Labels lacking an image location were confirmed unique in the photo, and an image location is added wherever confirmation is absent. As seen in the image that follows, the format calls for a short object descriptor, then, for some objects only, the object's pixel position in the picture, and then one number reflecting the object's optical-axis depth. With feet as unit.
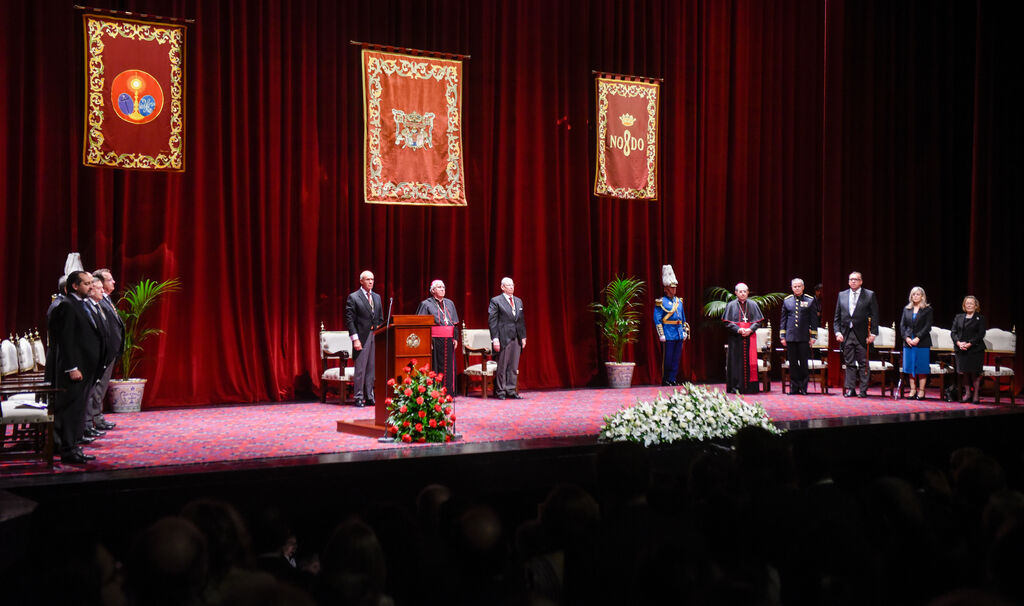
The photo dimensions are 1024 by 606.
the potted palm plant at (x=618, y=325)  37.22
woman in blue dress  32.81
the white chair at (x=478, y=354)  33.60
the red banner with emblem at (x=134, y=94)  27.68
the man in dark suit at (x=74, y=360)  18.07
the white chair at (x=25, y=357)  22.07
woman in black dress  31.81
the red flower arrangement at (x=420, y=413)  20.48
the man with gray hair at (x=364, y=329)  30.01
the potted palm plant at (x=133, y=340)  27.58
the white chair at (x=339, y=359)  30.48
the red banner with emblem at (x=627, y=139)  36.52
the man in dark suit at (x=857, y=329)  33.91
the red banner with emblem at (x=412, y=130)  31.99
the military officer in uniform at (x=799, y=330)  34.50
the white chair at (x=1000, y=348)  32.17
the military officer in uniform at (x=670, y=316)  37.34
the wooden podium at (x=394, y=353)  21.91
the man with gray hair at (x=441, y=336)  31.89
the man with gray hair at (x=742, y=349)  34.76
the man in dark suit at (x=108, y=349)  21.78
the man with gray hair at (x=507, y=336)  33.32
